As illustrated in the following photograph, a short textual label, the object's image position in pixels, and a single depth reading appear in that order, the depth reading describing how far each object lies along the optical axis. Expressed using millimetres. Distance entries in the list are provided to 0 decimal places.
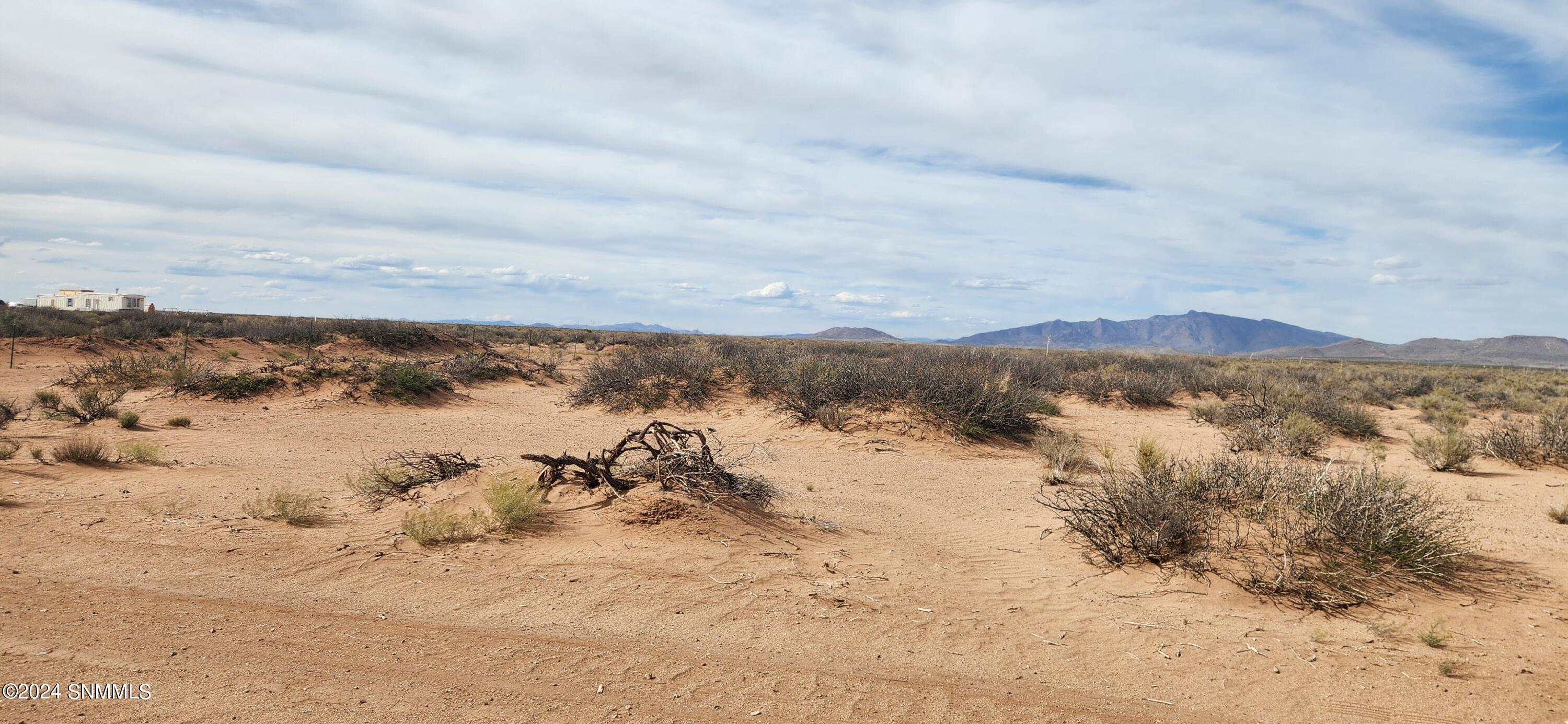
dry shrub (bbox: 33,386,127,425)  12602
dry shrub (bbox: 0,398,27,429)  10914
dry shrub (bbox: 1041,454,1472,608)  6055
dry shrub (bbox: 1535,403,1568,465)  12297
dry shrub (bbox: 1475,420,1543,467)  12477
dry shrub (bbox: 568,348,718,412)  18984
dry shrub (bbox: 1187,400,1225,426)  17984
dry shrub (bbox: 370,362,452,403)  18203
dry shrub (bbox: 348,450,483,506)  7832
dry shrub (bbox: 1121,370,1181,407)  22312
